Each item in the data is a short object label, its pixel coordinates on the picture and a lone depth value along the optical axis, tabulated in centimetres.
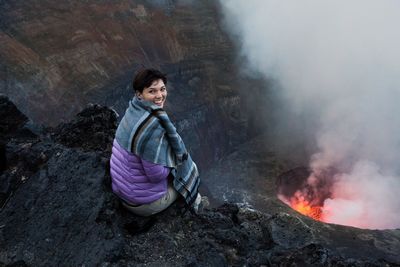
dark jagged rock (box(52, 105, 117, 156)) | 614
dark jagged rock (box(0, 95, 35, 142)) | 648
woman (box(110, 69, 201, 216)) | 427
